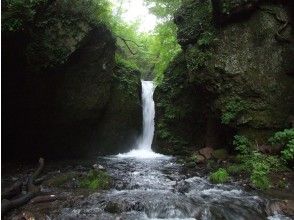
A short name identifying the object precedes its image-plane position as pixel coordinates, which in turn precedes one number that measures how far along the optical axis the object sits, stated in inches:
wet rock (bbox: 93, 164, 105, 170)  401.9
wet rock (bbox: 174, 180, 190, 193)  314.4
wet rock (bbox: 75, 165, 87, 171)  412.5
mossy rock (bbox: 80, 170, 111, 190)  316.8
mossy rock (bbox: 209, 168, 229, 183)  349.7
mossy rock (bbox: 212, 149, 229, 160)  449.1
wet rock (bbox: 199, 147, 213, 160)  459.5
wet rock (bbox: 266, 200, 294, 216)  261.1
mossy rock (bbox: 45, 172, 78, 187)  322.3
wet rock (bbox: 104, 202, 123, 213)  252.7
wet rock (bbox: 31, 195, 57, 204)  265.1
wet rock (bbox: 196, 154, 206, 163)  443.9
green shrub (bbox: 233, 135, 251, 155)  410.3
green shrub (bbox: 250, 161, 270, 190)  323.3
